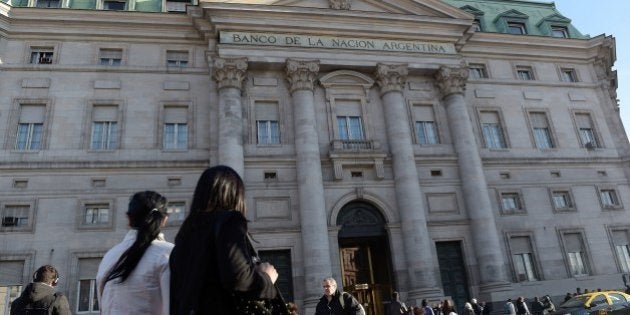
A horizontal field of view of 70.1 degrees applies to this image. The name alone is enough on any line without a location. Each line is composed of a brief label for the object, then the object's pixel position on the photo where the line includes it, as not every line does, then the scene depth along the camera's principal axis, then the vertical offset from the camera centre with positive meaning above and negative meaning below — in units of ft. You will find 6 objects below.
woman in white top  10.94 +1.11
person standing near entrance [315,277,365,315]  27.37 +0.21
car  55.26 -2.25
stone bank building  73.15 +27.84
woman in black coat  8.98 +1.00
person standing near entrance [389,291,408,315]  45.44 -0.48
